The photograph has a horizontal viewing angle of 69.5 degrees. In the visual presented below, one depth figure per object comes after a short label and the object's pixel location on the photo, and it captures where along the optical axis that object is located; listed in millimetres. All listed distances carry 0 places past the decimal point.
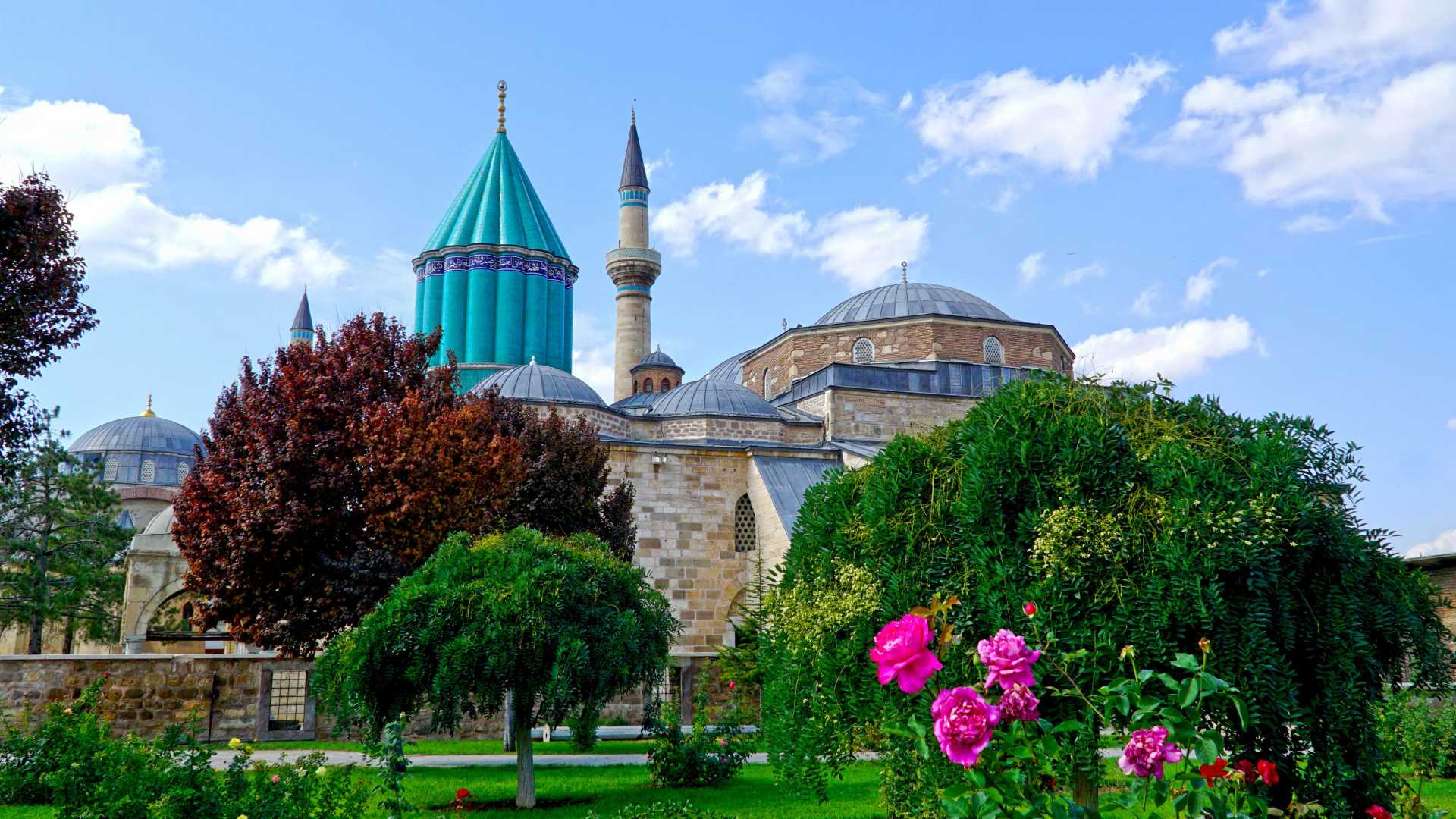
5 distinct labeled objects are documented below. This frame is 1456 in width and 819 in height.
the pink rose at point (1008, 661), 2975
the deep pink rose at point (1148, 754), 3023
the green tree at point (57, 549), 22875
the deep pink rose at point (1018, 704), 3004
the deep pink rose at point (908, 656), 2914
